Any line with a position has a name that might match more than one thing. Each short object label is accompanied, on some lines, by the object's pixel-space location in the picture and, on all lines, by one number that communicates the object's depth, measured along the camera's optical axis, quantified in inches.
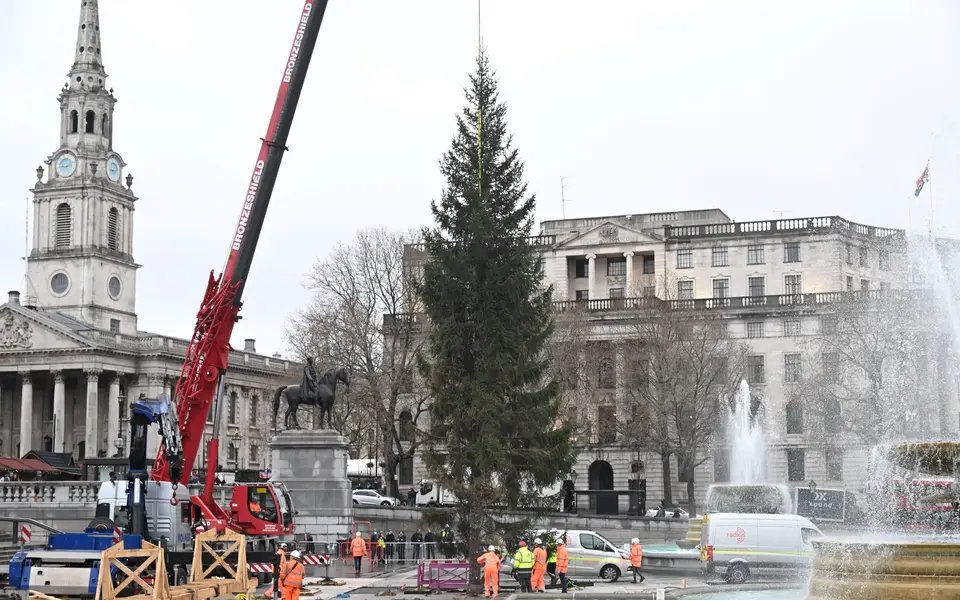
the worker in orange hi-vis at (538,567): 1278.3
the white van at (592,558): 1519.4
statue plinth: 1900.8
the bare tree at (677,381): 2938.0
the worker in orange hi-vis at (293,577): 1065.5
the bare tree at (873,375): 2699.3
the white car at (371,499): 2586.1
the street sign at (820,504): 2367.1
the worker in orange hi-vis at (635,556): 1473.9
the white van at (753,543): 1454.2
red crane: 1373.0
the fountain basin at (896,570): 762.8
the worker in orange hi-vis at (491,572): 1237.7
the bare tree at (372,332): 2709.2
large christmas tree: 1334.9
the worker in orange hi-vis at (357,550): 1649.9
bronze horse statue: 1939.0
